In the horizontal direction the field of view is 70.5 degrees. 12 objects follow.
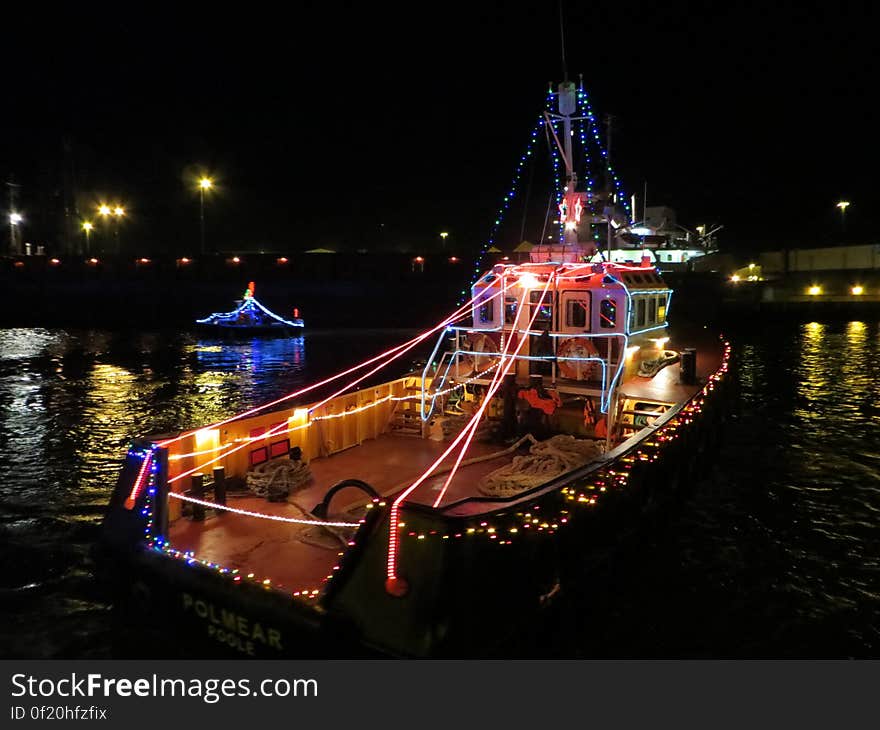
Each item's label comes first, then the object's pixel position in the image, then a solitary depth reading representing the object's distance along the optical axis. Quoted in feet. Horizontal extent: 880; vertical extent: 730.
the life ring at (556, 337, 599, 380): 36.86
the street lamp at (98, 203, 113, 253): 222.69
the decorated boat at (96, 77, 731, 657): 17.61
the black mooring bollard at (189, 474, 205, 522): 24.81
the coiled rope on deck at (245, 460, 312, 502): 27.30
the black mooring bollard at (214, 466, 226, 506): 25.67
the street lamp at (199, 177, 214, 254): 169.17
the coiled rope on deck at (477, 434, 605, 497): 27.68
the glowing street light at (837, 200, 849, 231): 213.38
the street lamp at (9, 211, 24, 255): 219.61
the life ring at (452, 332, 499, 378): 39.42
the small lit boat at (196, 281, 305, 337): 139.85
